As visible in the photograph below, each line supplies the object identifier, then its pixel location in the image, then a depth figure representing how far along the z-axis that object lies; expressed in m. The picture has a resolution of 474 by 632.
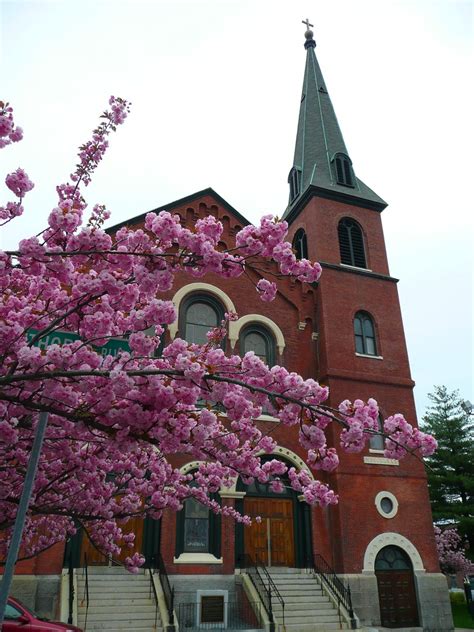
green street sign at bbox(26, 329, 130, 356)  6.16
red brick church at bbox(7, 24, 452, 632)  14.04
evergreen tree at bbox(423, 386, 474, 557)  27.83
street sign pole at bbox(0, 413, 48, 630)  4.30
